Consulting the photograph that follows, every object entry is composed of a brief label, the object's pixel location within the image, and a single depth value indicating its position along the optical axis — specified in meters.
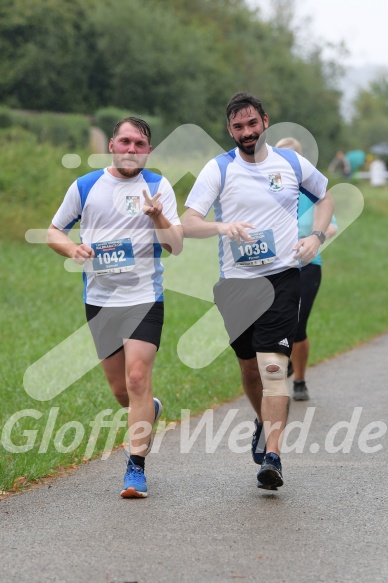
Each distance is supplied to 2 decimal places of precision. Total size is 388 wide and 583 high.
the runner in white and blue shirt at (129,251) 6.71
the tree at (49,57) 46.55
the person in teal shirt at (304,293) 10.27
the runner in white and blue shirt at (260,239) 6.82
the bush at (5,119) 36.44
